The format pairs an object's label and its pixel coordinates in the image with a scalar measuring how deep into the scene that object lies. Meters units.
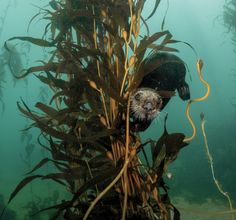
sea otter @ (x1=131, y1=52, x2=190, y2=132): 1.74
